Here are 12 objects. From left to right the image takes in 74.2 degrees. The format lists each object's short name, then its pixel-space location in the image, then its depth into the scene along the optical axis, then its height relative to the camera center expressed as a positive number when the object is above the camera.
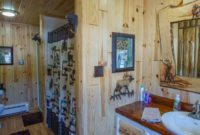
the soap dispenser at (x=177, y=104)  1.34 -0.43
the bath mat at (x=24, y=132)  2.47 -1.28
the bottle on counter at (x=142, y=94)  1.68 -0.40
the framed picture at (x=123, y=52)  1.43 +0.13
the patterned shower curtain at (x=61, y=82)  1.76 -0.29
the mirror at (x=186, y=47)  1.25 +0.15
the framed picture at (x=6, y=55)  3.15 +0.22
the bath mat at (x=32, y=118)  2.89 -1.26
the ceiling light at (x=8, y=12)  2.33 +0.94
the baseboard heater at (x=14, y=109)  3.20 -1.12
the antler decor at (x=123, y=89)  1.48 -0.30
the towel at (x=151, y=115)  1.16 -0.49
